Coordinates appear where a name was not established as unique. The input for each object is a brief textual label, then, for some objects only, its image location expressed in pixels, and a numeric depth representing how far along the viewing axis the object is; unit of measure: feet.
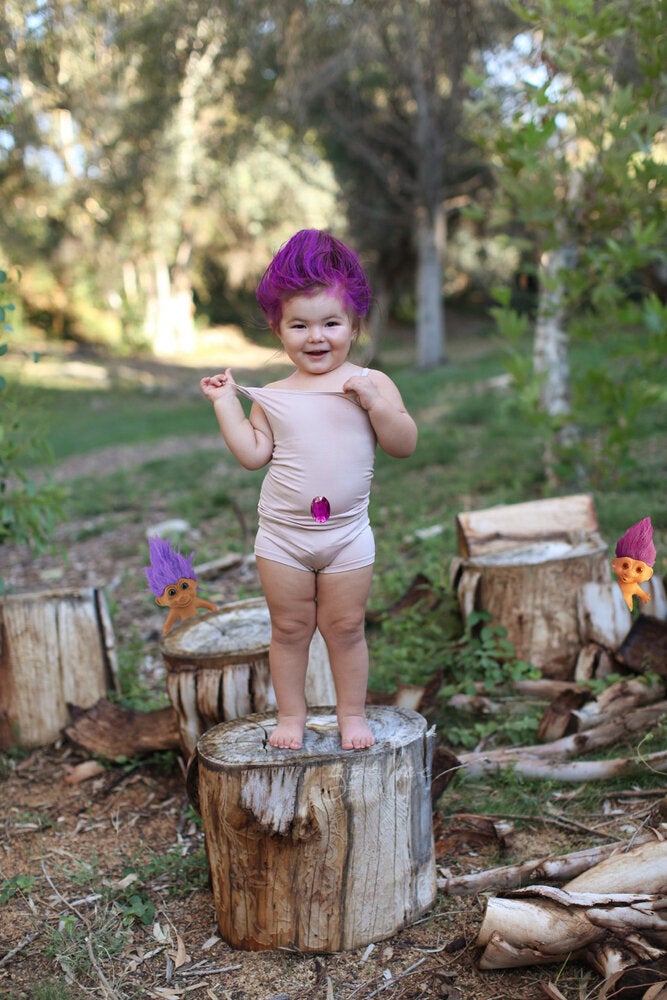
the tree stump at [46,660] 11.40
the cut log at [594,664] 11.64
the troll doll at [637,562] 7.90
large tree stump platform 7.47
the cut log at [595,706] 10.57
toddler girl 7.79
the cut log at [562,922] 6.95
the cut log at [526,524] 13.15
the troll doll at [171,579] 8.81
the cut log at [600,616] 11.76
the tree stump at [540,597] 11.80
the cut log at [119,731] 10.83
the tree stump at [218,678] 9.86
